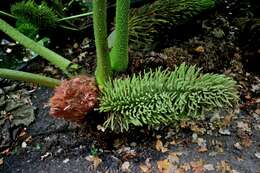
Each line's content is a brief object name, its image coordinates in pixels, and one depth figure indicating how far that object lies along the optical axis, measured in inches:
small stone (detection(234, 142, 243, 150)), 42.0
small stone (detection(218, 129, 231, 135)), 43.4
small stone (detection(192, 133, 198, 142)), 42.9
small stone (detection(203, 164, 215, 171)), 40.0
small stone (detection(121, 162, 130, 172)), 40.8
